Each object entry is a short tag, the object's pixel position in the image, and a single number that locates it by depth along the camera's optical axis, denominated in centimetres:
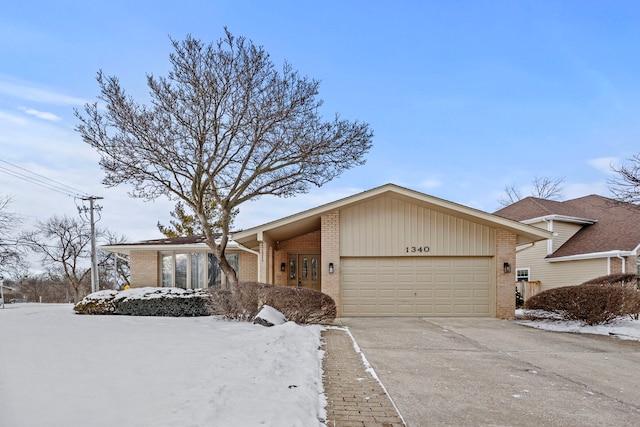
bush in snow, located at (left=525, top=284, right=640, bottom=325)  1023
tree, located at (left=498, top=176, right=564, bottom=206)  3466
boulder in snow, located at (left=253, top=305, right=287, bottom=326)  895
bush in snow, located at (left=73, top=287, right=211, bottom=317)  1264
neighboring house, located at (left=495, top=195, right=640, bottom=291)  1605
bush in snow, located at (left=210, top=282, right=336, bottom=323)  1001
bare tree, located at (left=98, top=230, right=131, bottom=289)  3822
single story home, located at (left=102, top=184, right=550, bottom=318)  1288
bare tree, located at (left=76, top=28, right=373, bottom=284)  1193
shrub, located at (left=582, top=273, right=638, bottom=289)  1248
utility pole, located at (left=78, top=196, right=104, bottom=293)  2645
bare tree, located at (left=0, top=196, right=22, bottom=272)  2598
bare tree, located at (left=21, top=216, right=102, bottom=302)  3503
